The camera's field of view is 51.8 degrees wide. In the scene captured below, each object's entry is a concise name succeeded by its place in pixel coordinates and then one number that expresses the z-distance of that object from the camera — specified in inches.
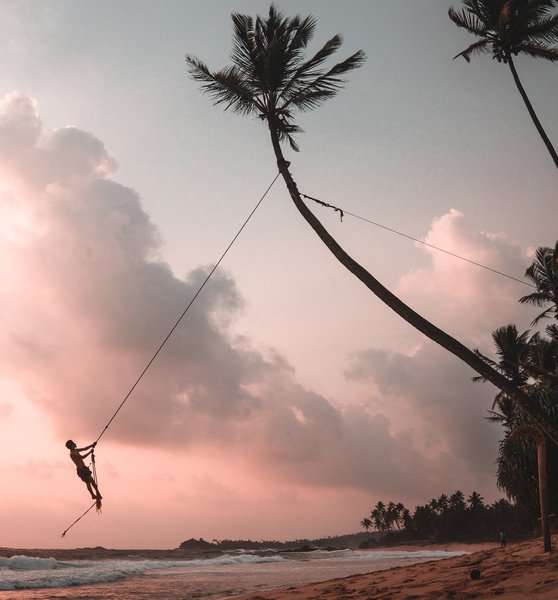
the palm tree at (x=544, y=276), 1079.6
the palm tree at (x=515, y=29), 595.2
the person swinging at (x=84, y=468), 493.7
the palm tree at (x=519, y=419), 550.6
